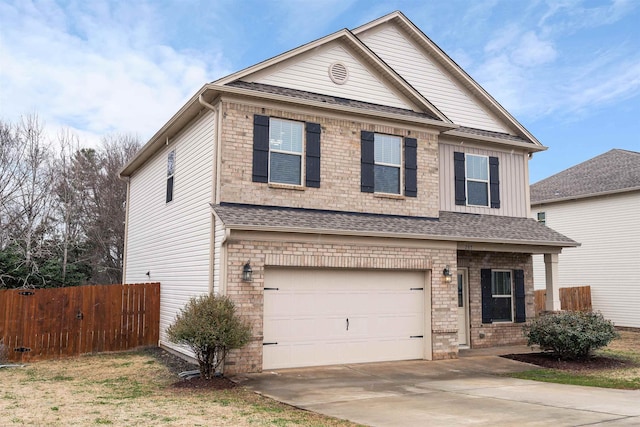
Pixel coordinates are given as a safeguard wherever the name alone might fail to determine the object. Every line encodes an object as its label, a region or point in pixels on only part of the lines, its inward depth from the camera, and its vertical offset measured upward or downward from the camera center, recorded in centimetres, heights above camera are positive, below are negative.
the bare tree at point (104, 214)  3238 +393
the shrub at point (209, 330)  1024 -82
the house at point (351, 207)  1210 +187
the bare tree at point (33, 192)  2694 +441
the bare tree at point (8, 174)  2680 +517
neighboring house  2219 +229
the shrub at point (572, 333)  1348 -112
